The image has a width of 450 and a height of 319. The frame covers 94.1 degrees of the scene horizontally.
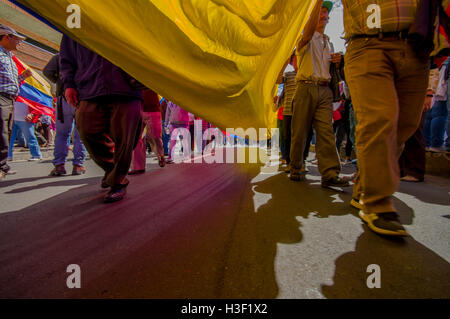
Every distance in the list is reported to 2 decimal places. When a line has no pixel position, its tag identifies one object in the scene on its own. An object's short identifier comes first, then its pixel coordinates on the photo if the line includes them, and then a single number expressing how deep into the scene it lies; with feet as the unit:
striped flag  15.21
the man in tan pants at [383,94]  4.13
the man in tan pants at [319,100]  8.00
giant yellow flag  4.27
